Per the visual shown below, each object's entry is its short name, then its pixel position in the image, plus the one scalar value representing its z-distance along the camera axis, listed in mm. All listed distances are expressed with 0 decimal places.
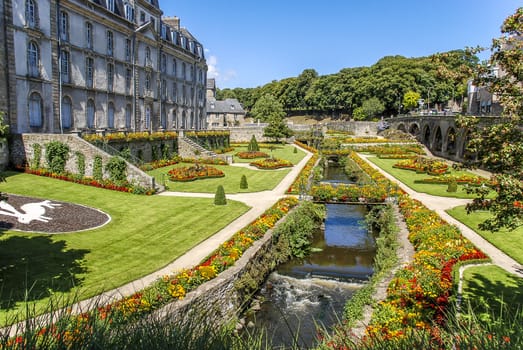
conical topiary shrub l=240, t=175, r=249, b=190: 29875
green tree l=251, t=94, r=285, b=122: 90000
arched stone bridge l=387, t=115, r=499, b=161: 52775
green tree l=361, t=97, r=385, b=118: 97188
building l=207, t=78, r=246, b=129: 95294
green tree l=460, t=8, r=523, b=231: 8047
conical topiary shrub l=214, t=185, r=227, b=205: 23766
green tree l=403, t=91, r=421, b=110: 92062
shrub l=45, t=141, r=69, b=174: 27469
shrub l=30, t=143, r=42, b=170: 27675
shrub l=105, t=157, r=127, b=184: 26984
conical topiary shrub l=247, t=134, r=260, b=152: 55781
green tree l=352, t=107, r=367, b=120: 101750
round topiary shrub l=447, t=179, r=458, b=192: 28875
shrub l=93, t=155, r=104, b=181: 27203
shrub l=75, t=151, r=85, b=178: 27528
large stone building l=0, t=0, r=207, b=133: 28359
